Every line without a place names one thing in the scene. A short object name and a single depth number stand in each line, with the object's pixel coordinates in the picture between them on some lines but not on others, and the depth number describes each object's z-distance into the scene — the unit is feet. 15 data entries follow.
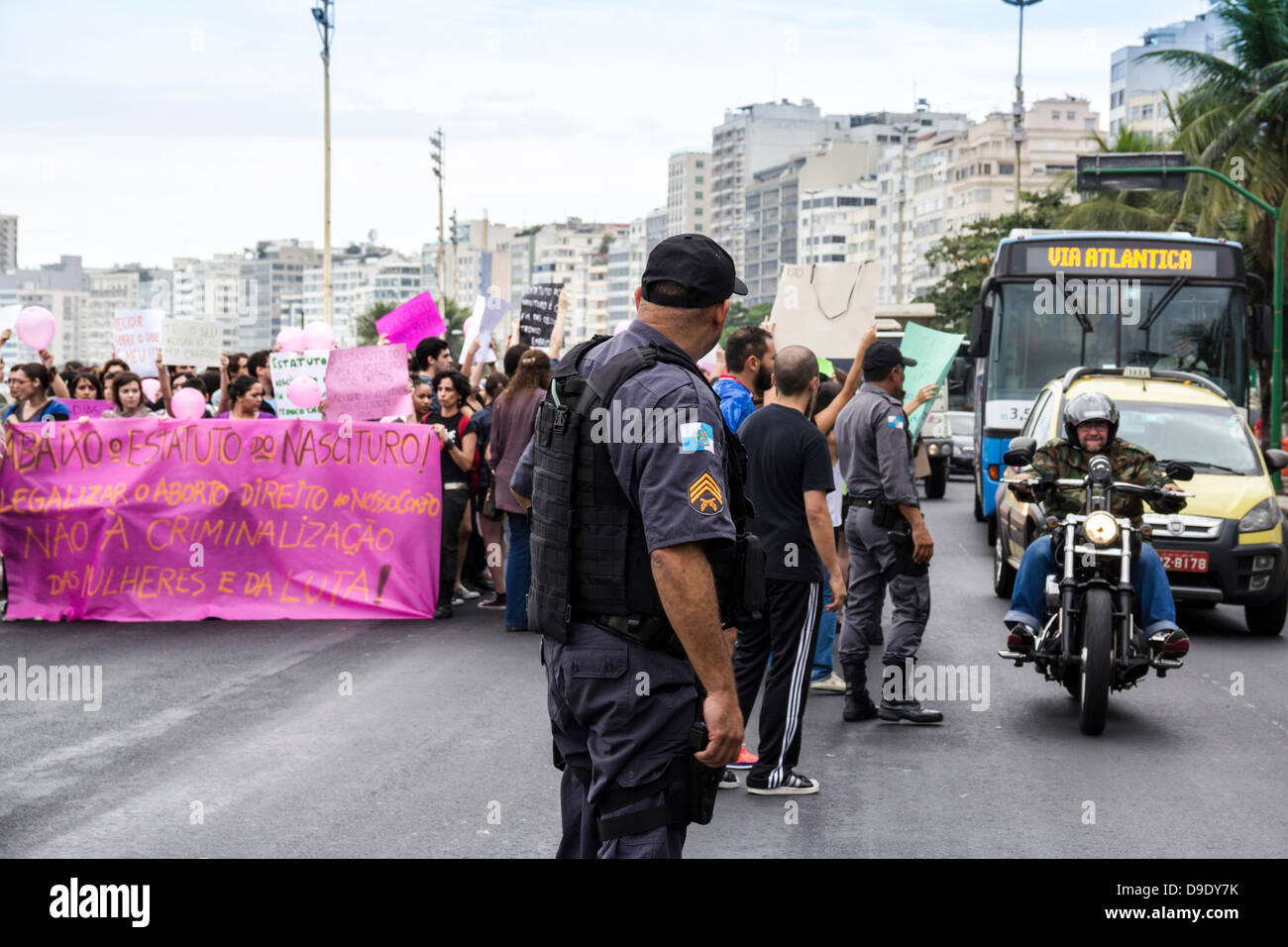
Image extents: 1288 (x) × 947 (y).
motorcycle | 26.86
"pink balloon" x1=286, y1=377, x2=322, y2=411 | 46.55
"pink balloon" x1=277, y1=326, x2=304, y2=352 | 51.80
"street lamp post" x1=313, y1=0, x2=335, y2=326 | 142.61
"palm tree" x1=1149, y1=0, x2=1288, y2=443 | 106.52
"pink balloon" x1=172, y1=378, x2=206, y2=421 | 45.34
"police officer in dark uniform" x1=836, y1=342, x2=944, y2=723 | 27.94
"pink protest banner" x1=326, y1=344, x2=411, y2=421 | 42.73
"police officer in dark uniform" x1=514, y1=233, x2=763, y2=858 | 12.23
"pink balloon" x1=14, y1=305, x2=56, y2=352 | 48.43
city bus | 54.34
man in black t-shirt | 22.67
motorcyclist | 27.78
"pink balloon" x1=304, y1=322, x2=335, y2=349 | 54.24
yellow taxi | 38.45
